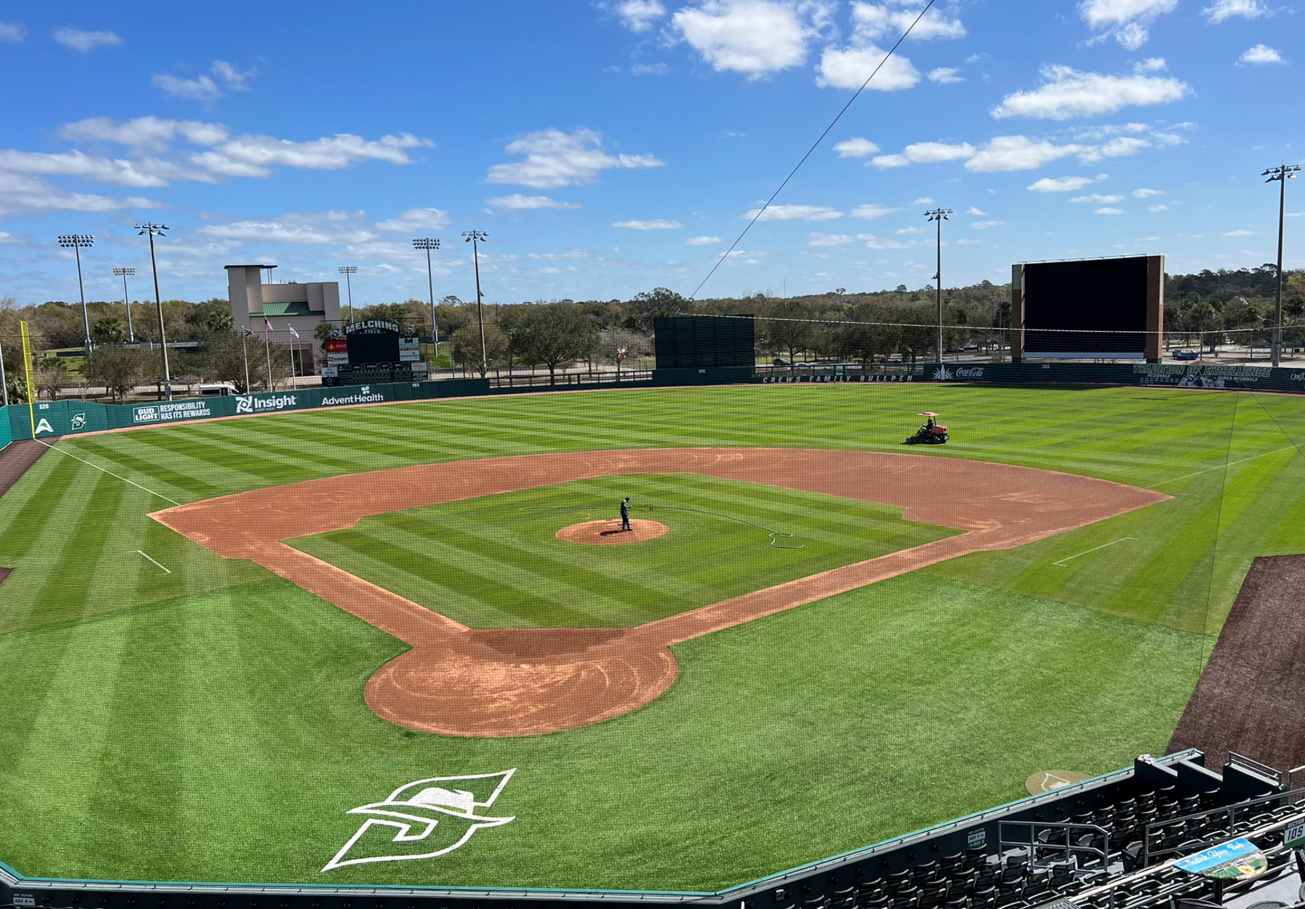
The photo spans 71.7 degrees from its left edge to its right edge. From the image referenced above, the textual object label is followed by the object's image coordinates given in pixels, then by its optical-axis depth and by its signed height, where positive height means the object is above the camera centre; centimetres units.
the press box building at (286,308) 12006 +847
